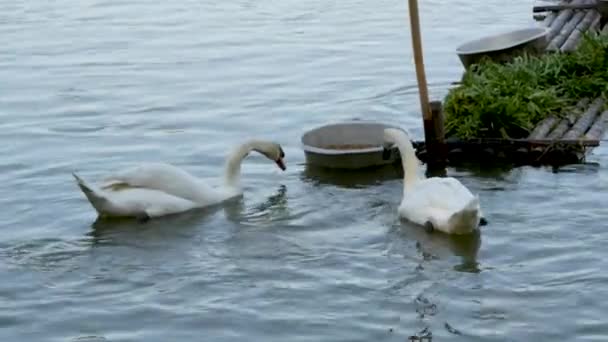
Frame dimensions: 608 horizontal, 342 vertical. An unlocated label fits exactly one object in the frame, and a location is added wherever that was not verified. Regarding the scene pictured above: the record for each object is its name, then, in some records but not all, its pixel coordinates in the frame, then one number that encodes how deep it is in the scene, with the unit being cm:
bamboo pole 1070
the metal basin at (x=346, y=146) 1121
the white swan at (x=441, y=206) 929
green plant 1173
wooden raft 1115
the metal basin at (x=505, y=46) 1371
